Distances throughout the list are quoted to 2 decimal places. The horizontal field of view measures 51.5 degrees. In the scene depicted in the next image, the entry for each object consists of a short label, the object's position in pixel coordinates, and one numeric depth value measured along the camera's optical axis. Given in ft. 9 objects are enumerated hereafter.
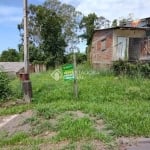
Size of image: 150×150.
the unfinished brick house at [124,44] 28.48
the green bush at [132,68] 21.39
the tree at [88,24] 59.33
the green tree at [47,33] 57.26
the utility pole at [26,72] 16.38
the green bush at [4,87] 17.52
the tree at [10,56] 86.77
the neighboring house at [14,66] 59.64
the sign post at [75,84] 16.04
